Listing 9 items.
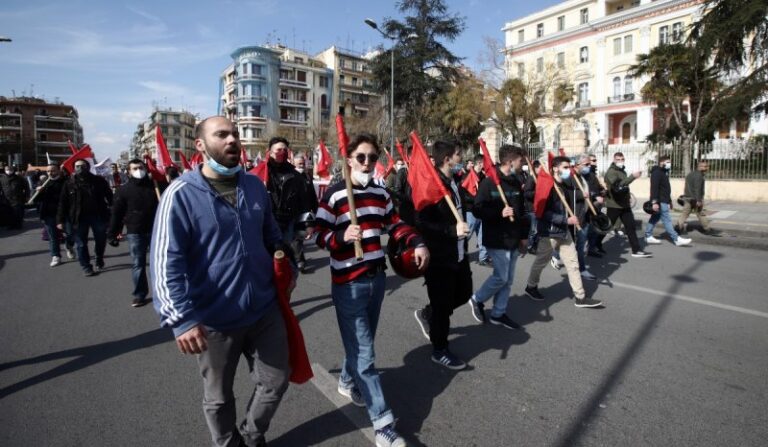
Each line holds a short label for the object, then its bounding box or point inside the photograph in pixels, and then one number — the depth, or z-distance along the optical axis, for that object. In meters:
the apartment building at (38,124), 100.04
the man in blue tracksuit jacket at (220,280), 2.17
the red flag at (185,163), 10.27
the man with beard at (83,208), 7.79
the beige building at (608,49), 45.44
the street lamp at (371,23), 21.19
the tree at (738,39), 17.11
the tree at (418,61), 32.47
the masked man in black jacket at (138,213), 6.10
